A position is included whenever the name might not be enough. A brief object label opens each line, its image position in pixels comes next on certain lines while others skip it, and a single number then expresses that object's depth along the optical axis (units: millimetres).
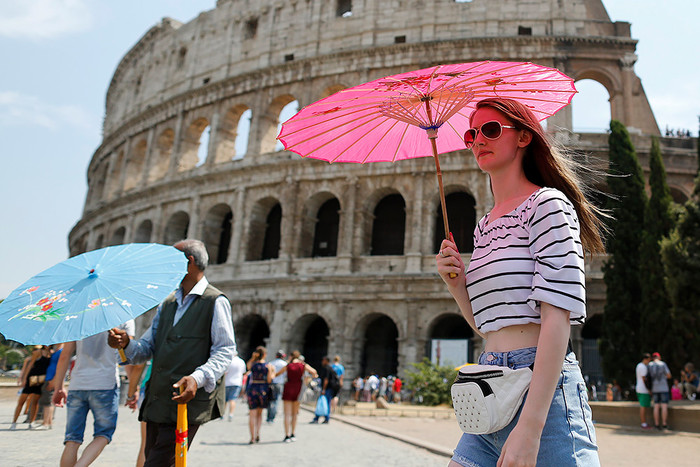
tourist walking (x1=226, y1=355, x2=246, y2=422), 9023
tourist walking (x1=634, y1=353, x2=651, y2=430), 10078
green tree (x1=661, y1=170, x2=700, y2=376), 14023
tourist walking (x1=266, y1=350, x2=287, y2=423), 10680
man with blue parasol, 3277
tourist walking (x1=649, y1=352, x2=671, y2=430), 9836
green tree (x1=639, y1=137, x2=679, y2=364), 14766
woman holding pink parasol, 1642
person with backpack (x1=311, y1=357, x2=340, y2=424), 11647
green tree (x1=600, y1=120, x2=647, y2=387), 15344
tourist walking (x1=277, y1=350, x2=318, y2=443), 8156
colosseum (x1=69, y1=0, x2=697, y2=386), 18609
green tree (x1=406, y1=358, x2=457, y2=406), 15508
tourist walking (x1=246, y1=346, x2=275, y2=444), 7918
